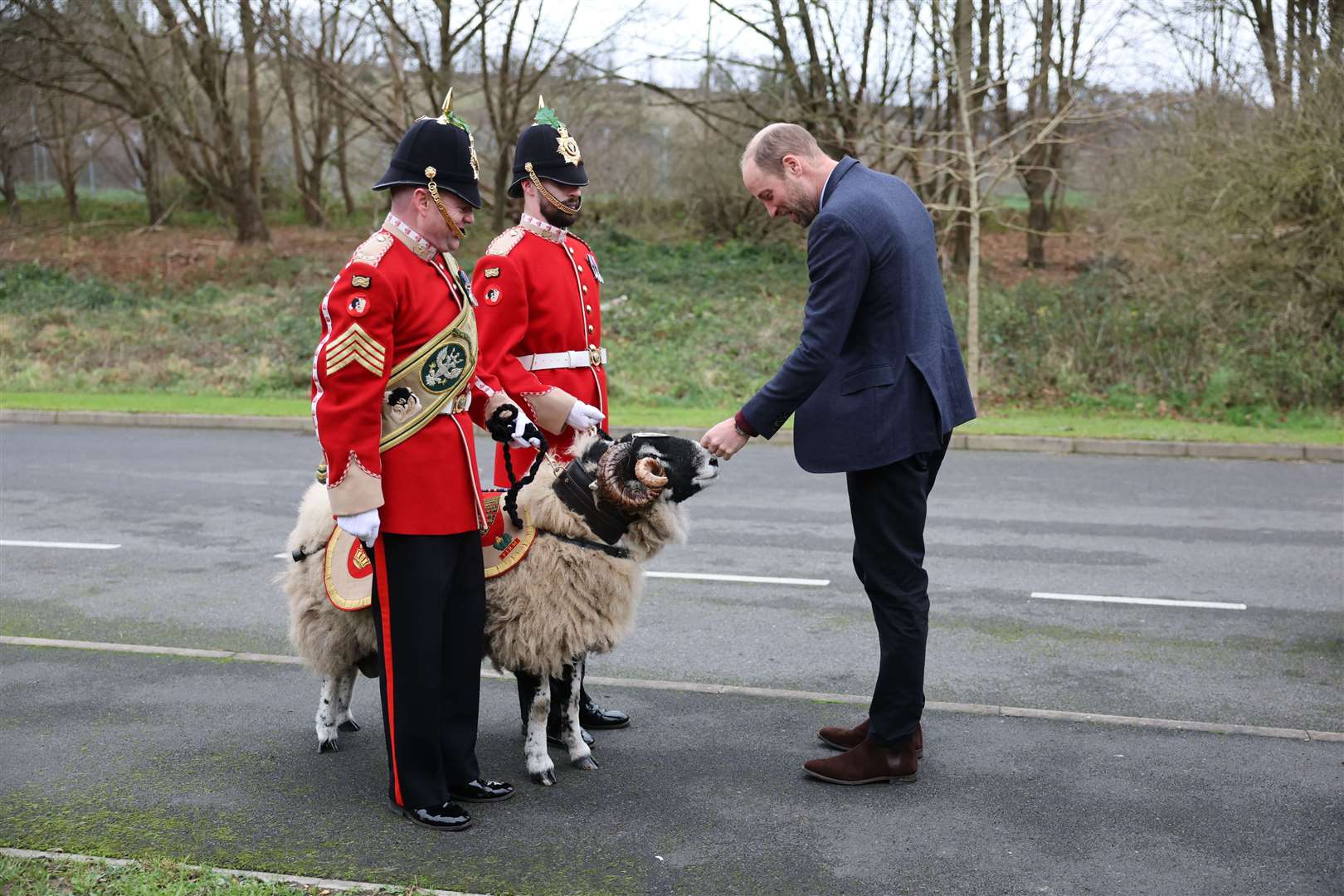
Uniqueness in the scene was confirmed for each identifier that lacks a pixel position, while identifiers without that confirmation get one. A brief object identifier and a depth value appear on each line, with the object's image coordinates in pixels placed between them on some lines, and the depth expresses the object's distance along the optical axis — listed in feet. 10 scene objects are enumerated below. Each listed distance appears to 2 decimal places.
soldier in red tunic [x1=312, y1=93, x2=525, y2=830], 13.48
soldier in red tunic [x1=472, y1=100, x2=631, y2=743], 16.85
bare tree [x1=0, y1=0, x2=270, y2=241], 87.56
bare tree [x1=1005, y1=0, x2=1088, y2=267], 74.64
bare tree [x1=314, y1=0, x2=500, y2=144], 86.17
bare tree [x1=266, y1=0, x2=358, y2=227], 90.53
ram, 15.55
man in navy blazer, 14.97
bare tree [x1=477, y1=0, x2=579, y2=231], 86.33
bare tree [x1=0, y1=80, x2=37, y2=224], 95.96
